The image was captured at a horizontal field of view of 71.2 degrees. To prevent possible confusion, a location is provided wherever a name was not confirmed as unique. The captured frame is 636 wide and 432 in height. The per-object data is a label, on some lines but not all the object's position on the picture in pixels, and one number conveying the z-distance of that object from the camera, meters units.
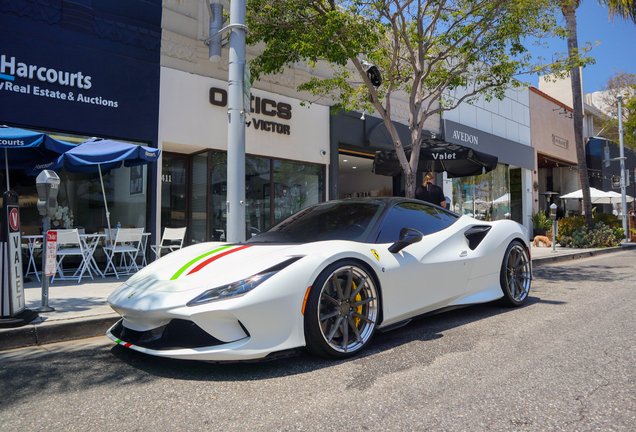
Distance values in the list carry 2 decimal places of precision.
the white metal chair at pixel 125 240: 7.15
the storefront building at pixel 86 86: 7.17
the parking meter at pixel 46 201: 4.44
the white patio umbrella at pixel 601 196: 20.64
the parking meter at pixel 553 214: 13.05
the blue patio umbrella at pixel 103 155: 6.42
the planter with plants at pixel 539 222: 19.30
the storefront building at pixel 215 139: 9.08
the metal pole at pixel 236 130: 5.77
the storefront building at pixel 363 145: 11.96
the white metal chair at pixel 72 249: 6.60
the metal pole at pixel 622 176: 18.80
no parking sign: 4.54
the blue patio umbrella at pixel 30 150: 5.91
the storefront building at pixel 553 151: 21.22
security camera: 8.80
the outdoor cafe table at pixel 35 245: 6.98
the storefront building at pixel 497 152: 16.38
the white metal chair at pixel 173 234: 8.30
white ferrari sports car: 2.82
